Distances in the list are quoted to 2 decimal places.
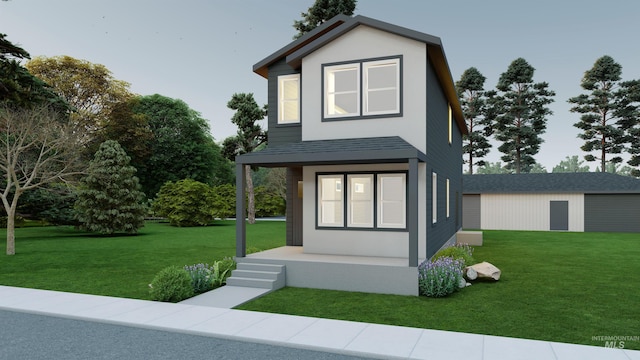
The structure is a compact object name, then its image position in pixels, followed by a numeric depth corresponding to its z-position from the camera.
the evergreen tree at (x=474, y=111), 45.75
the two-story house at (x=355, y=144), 10.12
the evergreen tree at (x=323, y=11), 25.39
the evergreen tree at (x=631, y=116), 39.16
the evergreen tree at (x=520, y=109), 43.41
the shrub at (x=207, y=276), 9.23
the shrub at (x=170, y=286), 8.14
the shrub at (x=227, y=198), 34.06
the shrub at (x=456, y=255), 11.05
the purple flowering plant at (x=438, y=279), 8.66
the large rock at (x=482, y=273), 9.97
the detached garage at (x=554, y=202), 25.94
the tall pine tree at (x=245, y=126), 26.58
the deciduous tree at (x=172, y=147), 41.75
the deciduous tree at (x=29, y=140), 15.40
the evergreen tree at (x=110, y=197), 22.27
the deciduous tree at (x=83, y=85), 34.41
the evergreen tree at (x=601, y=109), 39.97
